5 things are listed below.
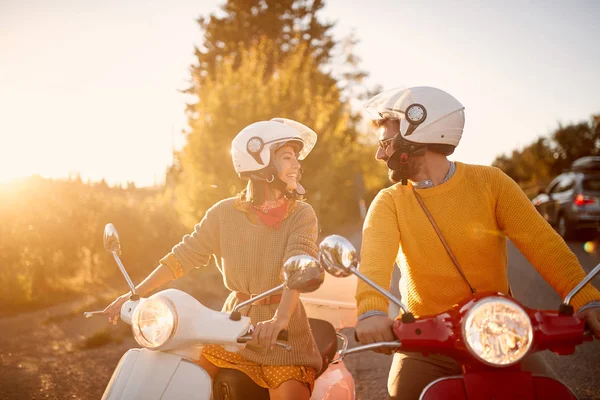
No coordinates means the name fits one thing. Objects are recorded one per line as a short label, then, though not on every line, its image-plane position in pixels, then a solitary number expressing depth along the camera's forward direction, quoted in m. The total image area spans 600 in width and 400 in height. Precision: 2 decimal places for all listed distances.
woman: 2.56
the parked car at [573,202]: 12.77
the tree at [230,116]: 11.21
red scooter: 1.54
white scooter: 1.85
